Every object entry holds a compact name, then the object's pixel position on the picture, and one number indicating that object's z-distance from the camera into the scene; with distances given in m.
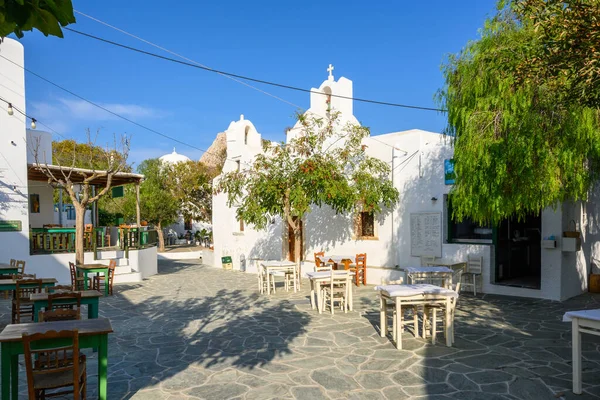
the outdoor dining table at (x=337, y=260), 12.67
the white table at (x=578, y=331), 4.76
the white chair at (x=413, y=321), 6.84
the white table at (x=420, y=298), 6.59
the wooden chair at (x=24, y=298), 7.21
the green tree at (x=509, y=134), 6.78
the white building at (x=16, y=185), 13.35
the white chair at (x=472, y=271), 11.20
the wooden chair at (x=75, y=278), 11.49
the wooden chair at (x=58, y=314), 4.88
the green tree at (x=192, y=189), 30.62
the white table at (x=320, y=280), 9.32
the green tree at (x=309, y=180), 11.64
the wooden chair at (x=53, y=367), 3.79
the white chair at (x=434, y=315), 6.75
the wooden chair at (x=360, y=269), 13.28
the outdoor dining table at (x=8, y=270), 10.30
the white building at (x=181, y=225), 38.96
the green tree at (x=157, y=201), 29.53
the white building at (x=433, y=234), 10.44
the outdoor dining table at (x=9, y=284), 8.09
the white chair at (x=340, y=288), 9.30
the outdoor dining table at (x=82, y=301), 6.30
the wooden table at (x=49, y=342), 4.07
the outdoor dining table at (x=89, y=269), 11.63
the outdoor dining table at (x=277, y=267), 11.97
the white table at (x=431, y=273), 9.44
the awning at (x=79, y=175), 13.86
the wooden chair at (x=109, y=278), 11.82
